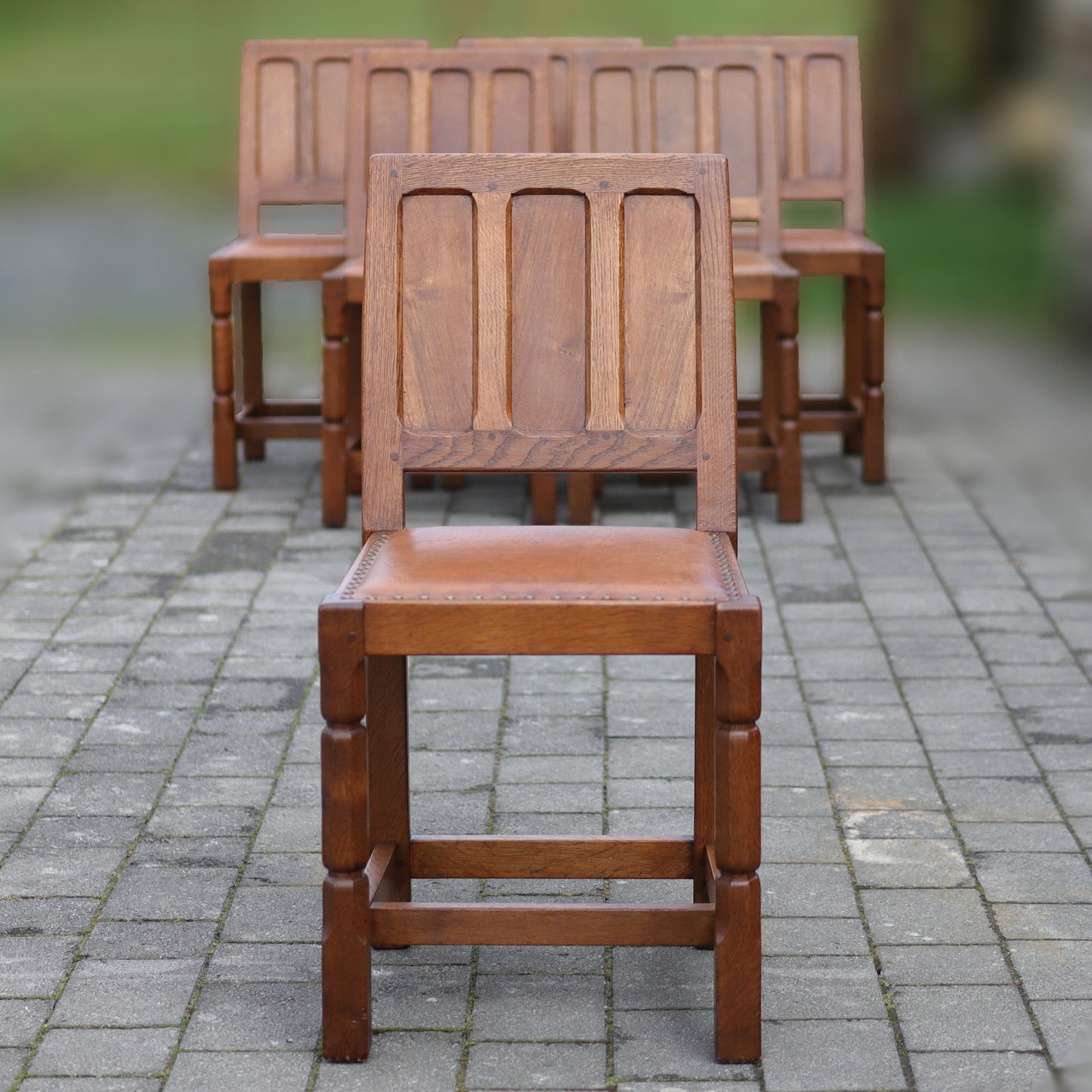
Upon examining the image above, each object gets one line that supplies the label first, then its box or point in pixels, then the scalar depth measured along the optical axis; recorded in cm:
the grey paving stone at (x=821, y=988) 586
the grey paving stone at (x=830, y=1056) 545
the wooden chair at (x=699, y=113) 1225
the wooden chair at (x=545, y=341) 593
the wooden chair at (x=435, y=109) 1203
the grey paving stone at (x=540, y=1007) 573
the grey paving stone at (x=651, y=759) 781
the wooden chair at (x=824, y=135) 1295
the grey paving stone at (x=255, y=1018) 568
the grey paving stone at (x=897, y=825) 717
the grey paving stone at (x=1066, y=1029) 555
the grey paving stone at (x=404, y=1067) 544
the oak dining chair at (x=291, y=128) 1296
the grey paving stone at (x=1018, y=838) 704
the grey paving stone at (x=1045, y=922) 634
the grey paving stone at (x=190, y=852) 692
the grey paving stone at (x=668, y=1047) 550
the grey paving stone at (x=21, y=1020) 569
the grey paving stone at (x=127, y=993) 581
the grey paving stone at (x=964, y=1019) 566
